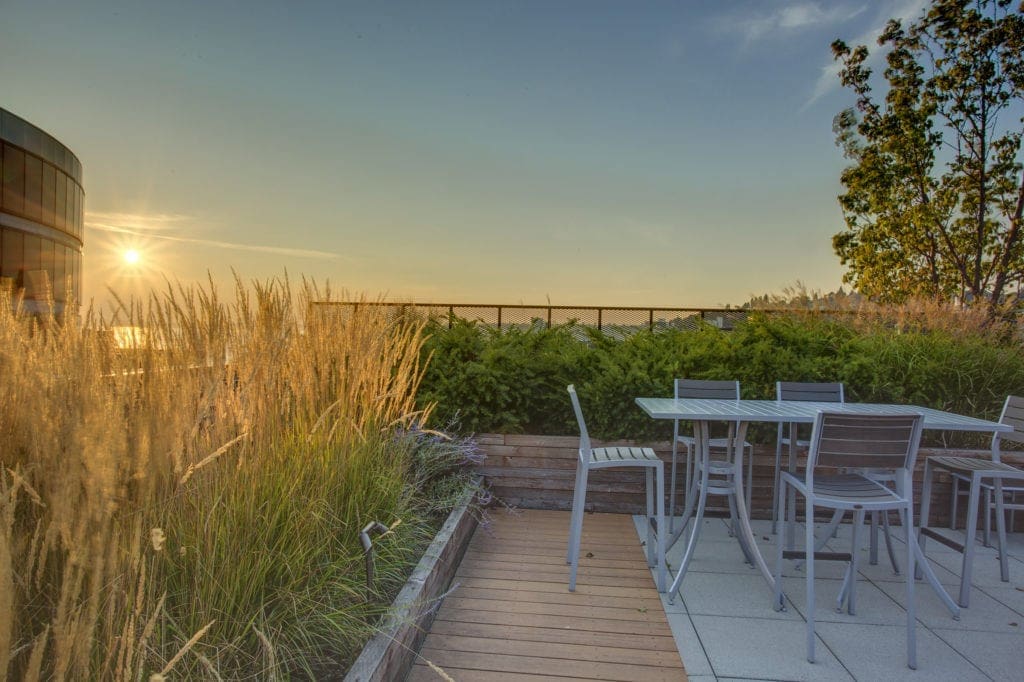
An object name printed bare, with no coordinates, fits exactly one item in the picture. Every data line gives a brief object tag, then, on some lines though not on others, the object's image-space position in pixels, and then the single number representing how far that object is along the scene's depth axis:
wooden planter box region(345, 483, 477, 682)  1.84
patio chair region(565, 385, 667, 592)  2.94
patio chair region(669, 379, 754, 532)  3.80
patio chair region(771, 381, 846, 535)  3.90
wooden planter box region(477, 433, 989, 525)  4.31
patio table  2.81
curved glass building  22.75
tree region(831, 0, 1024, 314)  12.38
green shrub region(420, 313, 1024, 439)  4.44
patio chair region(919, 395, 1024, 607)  2.88
